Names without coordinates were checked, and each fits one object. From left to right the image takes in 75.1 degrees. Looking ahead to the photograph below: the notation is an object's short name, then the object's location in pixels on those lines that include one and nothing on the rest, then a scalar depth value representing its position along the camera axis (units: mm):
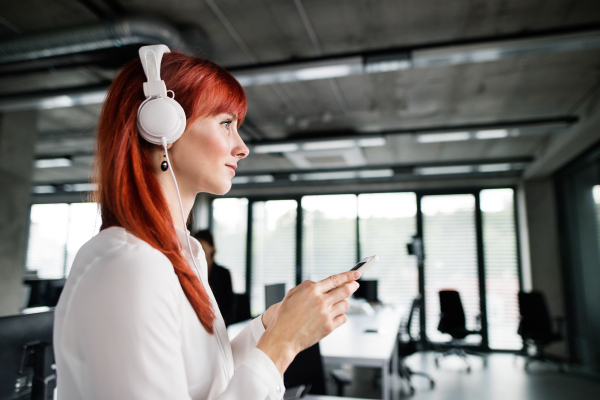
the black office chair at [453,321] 6340
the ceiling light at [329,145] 5438
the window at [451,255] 7508
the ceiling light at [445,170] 7198
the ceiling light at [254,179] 8039
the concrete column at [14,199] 4180
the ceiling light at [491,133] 5105
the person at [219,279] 3842
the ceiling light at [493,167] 7020
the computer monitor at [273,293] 3324
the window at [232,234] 8844
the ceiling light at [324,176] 7777
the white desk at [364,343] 2627
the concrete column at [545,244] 6969
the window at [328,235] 8375
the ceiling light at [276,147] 5559
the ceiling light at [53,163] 6695
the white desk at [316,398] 1727
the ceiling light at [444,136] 5211
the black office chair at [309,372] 2342
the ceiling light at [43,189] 8939
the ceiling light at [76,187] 8640
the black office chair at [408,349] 4922
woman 579
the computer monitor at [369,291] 6320
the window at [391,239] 7852
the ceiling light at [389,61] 3123
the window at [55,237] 9352
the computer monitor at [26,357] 1132
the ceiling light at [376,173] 7602
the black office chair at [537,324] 6066
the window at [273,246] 8648
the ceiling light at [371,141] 5371
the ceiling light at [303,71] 3238
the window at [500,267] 7266
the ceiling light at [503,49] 2852
